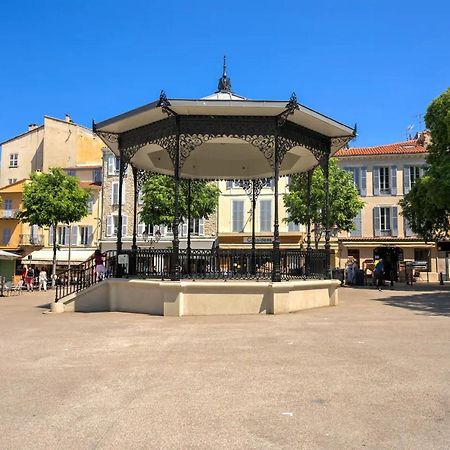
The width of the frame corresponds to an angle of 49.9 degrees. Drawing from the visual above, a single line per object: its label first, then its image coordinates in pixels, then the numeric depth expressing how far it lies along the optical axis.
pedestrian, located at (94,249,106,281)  14.24
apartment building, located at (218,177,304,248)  42.59
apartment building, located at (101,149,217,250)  43.16
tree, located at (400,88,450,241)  21.08
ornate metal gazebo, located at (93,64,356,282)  11.62
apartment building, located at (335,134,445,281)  42.56
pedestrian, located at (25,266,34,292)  27.70
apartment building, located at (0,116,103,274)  46.16
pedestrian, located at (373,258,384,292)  22.34
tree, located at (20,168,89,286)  28.83
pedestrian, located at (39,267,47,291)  27.30
